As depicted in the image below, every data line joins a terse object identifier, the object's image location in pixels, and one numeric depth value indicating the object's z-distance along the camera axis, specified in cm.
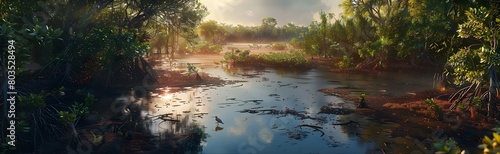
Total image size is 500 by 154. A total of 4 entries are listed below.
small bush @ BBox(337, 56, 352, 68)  3875
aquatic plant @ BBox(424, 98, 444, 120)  1489
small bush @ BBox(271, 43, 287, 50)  7086
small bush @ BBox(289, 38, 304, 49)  7135
